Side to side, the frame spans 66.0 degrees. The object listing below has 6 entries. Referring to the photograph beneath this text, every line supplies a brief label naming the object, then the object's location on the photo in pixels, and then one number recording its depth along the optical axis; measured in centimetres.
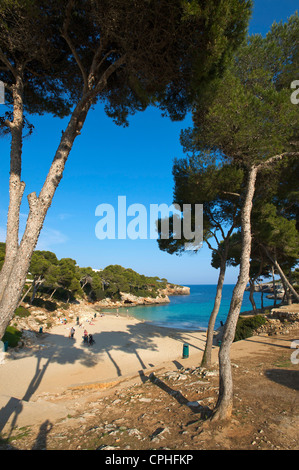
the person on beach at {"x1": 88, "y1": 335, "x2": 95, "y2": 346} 1655
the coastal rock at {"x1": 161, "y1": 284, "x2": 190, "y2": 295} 11338
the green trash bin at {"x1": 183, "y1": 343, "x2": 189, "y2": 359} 1061
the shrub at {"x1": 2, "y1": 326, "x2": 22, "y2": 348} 1399
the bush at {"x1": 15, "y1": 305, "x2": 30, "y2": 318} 2093
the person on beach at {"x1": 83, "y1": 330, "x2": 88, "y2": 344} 1714
